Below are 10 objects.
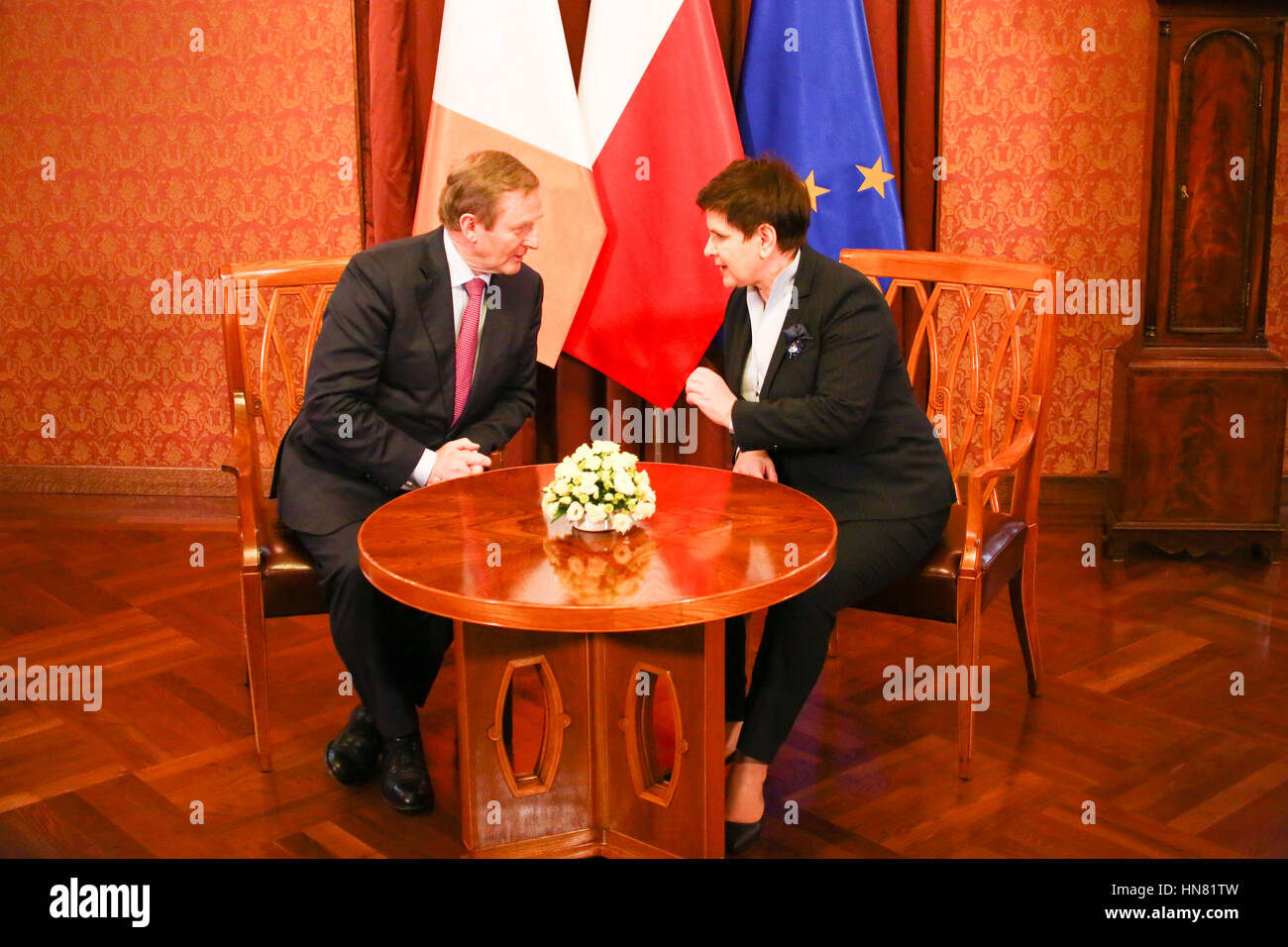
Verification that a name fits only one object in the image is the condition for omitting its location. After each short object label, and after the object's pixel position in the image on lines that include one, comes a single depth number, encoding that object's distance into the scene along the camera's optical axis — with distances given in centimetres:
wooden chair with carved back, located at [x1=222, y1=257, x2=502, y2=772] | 283
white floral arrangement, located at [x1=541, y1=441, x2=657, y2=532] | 237
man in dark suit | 276
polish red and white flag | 368
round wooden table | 221
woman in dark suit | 274
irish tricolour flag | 363
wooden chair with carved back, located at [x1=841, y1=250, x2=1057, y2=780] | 279
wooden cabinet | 390
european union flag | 373
